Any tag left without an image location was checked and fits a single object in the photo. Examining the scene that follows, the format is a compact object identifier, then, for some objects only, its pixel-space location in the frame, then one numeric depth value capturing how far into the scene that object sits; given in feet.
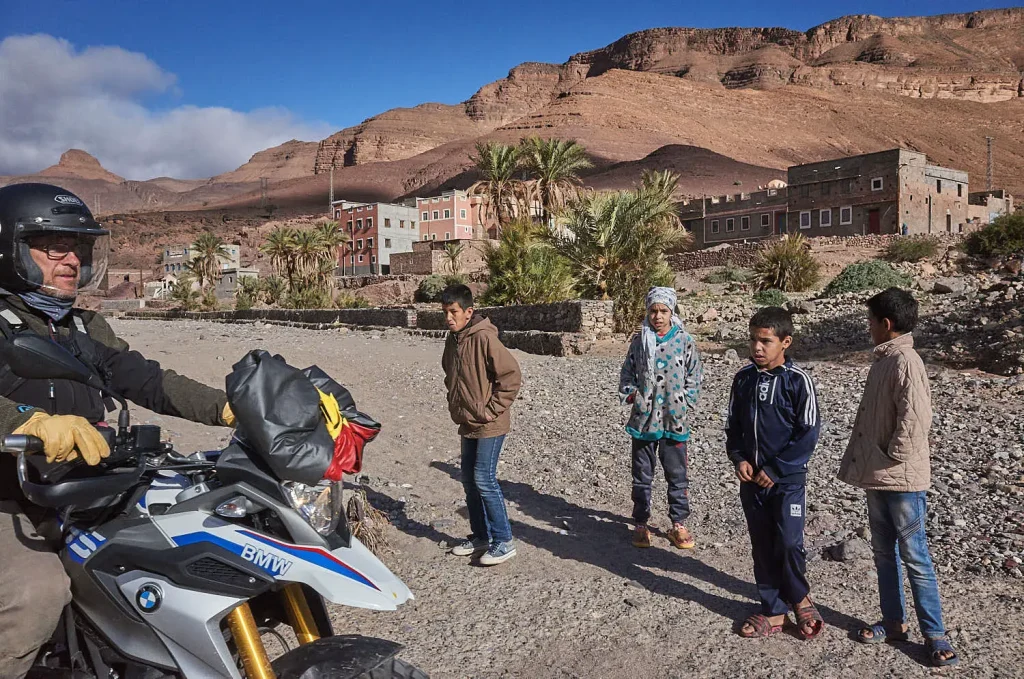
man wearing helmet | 6.27
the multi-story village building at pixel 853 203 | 135.95
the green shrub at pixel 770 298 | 73.31
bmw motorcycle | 5.74
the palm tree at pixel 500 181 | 110.22
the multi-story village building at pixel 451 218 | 215.31
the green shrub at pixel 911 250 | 110.32
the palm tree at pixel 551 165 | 107.24
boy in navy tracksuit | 11.57
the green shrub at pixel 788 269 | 83.82
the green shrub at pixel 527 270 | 62.69
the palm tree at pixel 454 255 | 144.07
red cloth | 6.03
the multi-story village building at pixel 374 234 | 207.72
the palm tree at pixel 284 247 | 146.92
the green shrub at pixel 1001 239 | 97.14
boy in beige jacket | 10.95
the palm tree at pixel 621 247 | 57.26
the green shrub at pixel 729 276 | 102.90
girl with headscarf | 15.93
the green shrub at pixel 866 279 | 79.30
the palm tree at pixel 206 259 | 179.83
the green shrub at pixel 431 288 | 121.08
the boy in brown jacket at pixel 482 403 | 14.47
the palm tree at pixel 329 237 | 151.33
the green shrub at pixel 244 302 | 126.52
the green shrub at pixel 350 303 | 104.51
